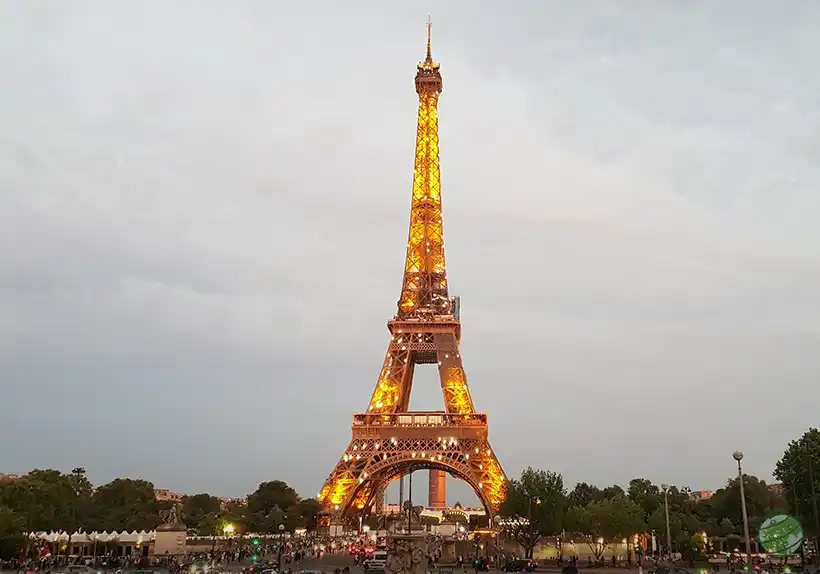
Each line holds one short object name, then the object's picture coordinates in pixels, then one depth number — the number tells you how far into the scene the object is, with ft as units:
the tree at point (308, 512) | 328.06
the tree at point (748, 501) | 277.74
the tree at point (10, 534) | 148.46
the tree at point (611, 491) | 344.08
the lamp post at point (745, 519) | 87.53
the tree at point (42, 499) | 216.95
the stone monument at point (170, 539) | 166.91
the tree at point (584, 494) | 325.21
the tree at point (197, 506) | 346.64
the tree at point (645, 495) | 271.28
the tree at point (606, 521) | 189.35
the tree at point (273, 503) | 323.98
